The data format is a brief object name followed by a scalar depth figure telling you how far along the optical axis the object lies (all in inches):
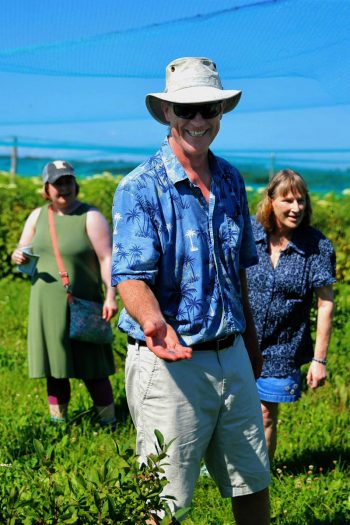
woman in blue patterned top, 157.6
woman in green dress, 191.6
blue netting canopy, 263.4
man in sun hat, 102.4
